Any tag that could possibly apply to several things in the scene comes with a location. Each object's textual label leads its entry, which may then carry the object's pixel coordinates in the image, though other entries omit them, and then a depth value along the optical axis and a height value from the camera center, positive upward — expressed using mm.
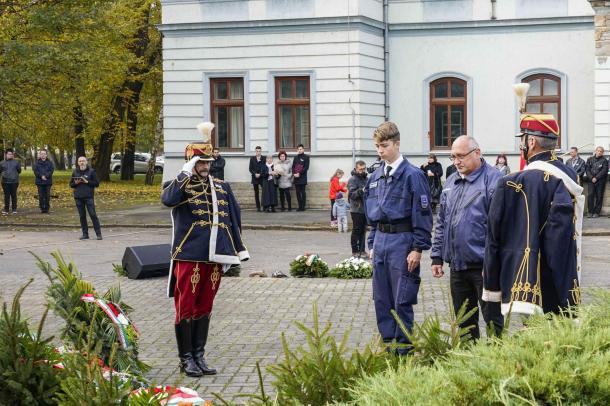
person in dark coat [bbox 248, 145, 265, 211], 28875 -941
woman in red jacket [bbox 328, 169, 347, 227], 22156 -1125
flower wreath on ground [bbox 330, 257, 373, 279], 14188 -1909
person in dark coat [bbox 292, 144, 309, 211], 28609 -1054
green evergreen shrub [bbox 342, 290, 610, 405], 2932 -723
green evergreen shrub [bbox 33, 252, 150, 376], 6473 -1136
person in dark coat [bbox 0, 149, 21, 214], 29797 -1325
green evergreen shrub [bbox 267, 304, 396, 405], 3693 -883
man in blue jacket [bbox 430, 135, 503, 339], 7168 -623
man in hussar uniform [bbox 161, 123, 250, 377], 8031 -904
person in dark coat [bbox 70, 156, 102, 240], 22016 -1170
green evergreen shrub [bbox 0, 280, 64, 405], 4504 -1029
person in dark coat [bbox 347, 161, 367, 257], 17500 -1289
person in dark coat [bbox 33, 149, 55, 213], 29594 -1380
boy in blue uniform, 7695 -749
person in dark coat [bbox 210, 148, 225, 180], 28208 -893
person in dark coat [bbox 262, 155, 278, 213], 28781 -1508
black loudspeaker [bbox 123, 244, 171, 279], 14594 -1827
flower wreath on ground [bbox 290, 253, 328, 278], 14586 -1923
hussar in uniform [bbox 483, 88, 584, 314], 5883 -608
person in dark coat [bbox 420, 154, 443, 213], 28000 -1154
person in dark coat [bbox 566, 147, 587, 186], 26359 -838
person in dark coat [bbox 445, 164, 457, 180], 28673 -1039
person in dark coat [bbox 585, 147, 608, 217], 26125 -1217
